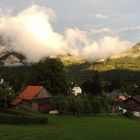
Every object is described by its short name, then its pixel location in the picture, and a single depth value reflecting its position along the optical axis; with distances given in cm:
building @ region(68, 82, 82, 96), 10966
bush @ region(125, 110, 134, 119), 6372
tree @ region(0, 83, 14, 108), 5291
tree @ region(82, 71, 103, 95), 9358
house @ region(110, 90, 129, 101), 9829
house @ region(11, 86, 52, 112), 6364
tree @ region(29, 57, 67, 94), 6821
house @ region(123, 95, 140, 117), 7702
